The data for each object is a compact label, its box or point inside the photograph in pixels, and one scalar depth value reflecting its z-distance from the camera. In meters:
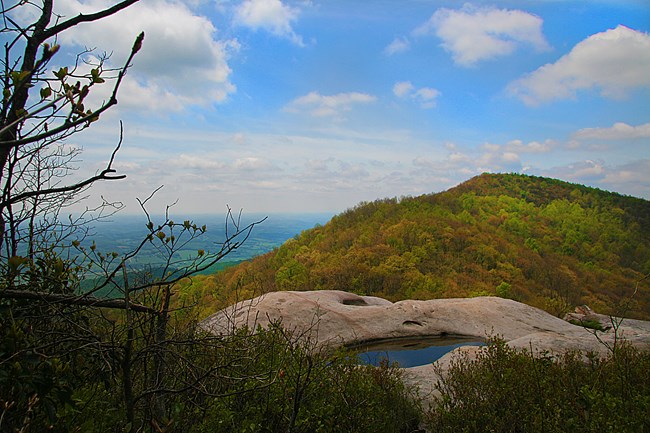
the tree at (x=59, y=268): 1.50
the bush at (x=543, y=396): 3.29
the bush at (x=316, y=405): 3.04
